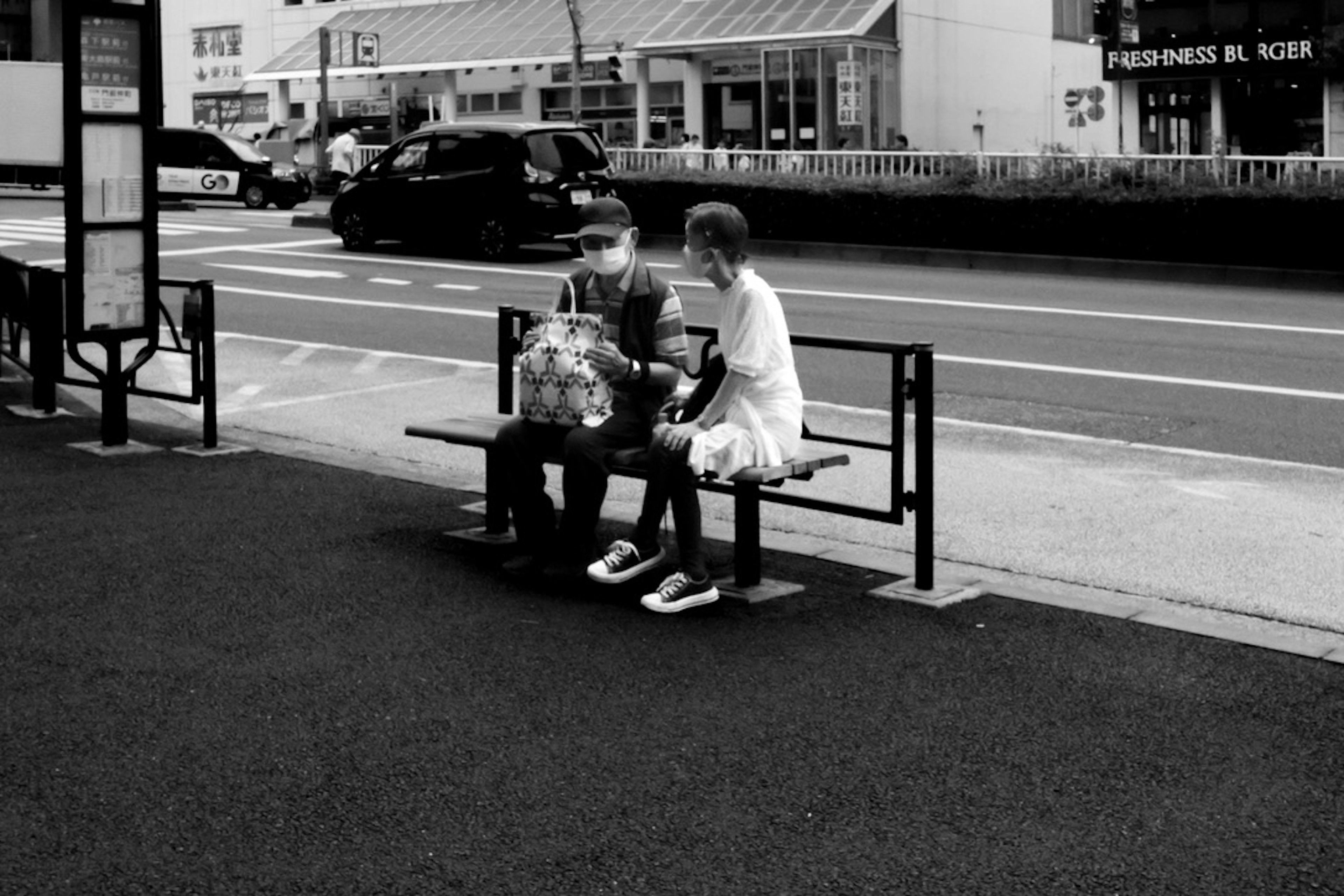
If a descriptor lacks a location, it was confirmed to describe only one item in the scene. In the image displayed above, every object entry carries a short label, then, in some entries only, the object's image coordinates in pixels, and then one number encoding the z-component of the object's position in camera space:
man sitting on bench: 6.82
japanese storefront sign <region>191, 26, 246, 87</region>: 63.53
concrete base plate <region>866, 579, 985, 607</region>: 6.64
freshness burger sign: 36.66
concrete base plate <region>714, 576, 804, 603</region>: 6.71
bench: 6.62
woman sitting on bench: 6.49
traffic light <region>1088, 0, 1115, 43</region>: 38.56
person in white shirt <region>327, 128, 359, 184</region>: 36.91
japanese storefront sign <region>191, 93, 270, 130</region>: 61.53
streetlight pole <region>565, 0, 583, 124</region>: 39.34
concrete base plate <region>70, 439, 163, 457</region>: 9.68
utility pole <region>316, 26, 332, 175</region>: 41.56
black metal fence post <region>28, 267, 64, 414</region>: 10.80
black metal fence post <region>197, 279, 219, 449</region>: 9.67
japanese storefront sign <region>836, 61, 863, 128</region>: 41.84
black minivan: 23.22
